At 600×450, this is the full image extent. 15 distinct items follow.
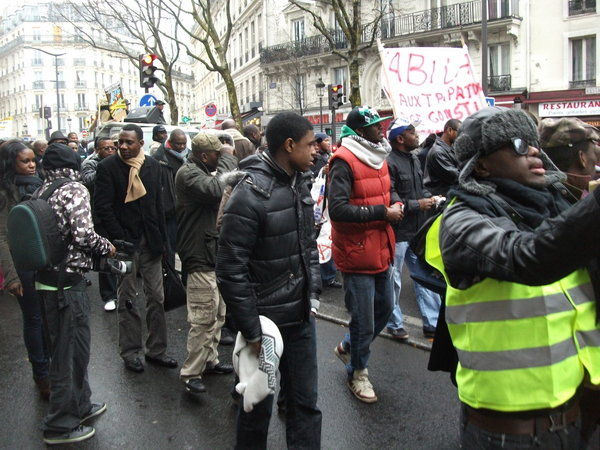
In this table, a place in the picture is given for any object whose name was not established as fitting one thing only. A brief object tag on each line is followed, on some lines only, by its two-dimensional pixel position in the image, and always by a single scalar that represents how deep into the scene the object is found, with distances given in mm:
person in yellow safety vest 1762
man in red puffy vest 4012
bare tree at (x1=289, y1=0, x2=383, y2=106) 16328
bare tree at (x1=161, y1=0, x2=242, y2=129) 21016
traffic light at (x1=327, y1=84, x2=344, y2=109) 20719
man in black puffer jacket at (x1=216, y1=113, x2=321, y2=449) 2828
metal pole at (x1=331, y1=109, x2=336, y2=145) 21372
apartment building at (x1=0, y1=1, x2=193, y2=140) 91500
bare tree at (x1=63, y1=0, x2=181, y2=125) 24000
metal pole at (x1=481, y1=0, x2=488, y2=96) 14019
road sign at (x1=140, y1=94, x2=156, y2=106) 14215
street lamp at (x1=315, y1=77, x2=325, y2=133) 24895
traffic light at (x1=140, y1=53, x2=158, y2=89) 13664
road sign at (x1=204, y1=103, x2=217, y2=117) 18438
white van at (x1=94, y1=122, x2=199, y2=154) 8529
